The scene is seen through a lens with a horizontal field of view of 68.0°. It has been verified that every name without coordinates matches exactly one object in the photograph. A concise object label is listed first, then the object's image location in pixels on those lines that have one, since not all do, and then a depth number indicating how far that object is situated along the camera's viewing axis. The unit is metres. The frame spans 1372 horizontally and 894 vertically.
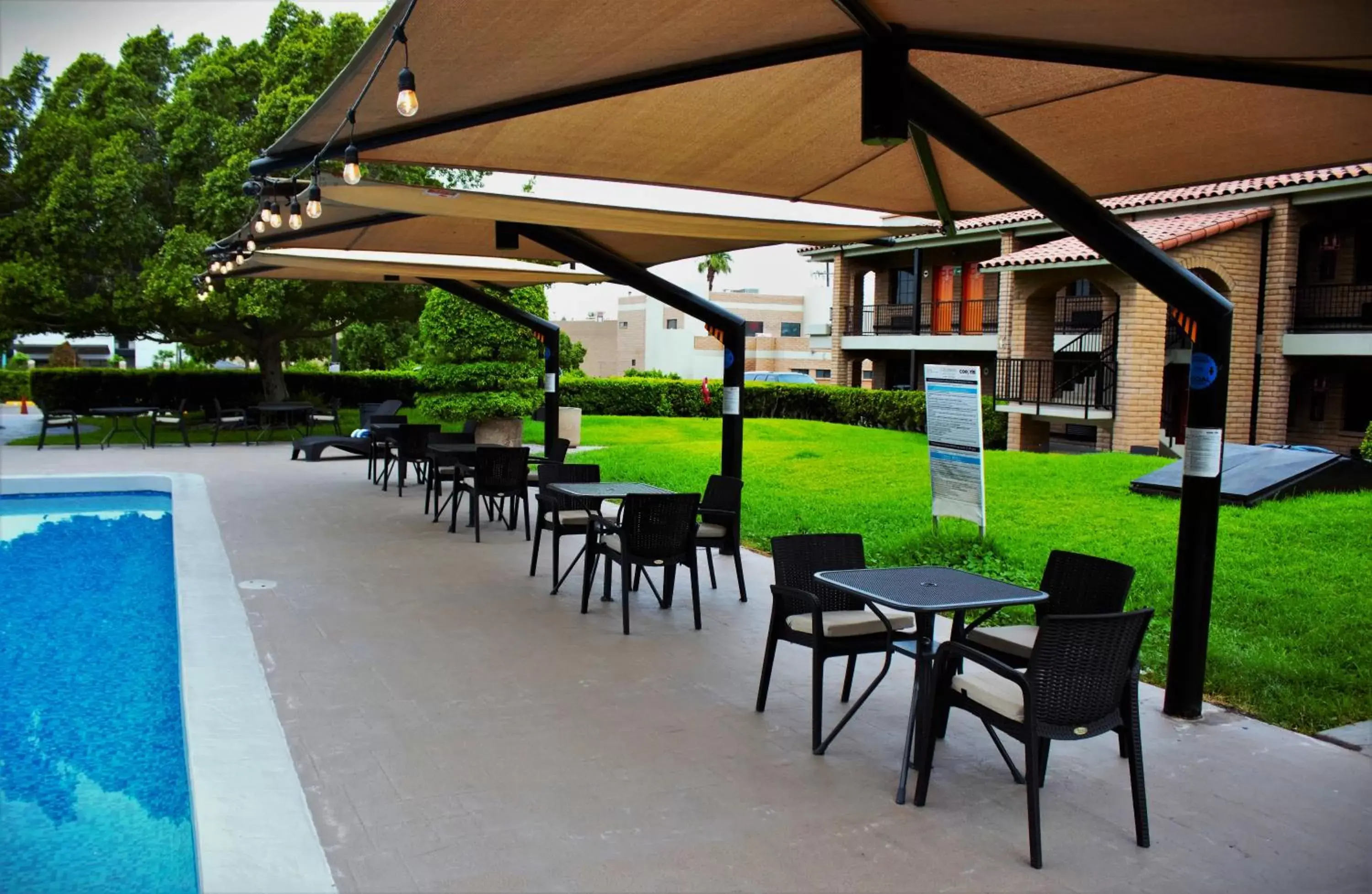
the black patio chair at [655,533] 6.98
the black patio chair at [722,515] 8.12
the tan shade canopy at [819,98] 4.18
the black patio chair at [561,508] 8.29
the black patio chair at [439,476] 11.29
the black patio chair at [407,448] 13.56
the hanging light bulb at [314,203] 6.85
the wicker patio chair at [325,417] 21.86
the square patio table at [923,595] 4.34
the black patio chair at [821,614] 4.84
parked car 44.59
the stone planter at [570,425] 20.81
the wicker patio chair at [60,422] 19.16
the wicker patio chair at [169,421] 20.05
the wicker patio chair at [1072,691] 3.78
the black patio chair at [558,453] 12.09
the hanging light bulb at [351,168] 5.82
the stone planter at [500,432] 18.83
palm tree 63.00
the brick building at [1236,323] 18.45
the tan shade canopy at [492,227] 7.32
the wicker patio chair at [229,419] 20.47
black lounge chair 15.41
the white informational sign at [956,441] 8.16
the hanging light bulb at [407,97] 4.26
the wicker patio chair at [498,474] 10.29
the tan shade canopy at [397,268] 11.88
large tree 19.97
